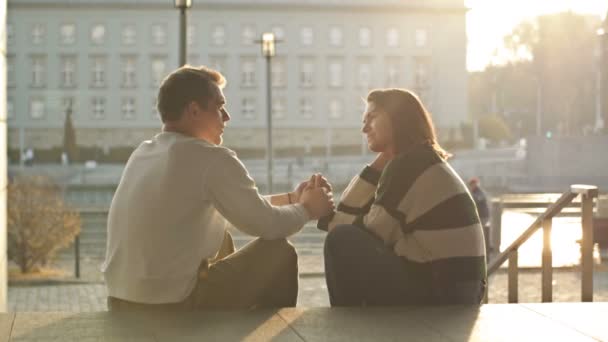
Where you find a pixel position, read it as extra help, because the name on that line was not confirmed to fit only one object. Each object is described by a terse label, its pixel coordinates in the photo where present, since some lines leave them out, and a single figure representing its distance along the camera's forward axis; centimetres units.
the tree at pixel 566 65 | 6114
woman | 439
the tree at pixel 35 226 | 2034
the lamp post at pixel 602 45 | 2883
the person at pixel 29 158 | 6725
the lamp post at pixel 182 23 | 1278
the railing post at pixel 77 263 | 1912
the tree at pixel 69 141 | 6112
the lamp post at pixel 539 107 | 5970
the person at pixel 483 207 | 2061
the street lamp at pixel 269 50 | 2744
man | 418
